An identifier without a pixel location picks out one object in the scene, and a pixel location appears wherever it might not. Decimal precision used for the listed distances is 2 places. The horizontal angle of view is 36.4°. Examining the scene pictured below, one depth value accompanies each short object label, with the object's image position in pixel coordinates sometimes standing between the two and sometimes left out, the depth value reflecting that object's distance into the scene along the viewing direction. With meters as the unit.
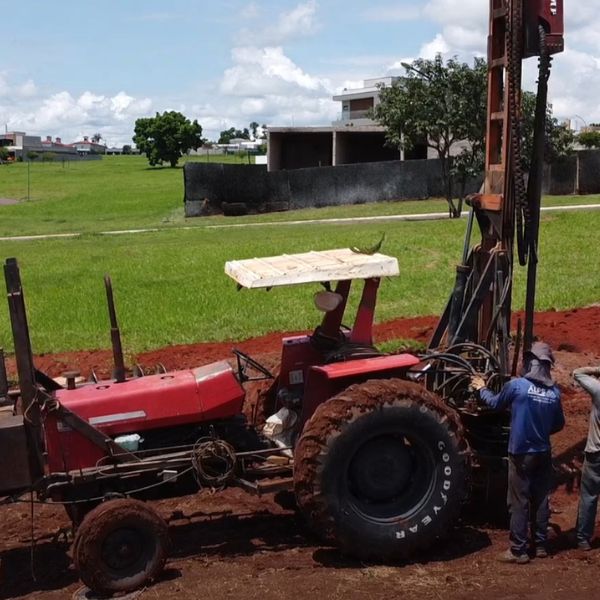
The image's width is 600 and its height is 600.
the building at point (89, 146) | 175.50
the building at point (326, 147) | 47.16
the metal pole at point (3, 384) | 6.88
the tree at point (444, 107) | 30.00
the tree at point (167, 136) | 80.08
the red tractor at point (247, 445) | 6.31
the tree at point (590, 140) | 51.62
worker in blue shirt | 6.67
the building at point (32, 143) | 150.88
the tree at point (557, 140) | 34.03
